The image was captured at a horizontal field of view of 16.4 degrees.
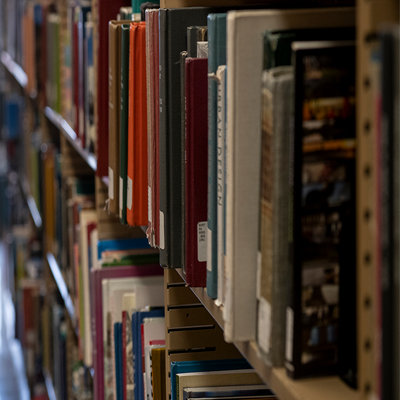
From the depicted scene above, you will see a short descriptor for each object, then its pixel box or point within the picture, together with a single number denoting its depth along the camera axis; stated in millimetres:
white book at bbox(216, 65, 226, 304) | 1433
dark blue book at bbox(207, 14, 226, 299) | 1458
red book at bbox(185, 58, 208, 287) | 1526
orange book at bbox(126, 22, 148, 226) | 1779
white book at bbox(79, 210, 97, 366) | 2672
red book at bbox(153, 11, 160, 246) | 1663
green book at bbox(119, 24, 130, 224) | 1826
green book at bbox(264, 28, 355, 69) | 1340
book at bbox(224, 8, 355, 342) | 1377
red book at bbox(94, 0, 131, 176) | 2035
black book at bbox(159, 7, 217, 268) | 1607
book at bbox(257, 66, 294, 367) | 1327
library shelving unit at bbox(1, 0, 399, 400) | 1216
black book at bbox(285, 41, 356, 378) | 1302
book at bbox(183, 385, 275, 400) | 1691
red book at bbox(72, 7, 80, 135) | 2838
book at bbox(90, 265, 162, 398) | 2258
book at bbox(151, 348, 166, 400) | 1894
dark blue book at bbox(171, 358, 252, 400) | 1740
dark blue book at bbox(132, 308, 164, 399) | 2014
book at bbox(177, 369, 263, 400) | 1709
